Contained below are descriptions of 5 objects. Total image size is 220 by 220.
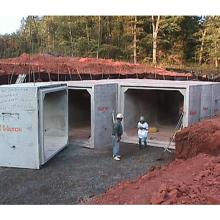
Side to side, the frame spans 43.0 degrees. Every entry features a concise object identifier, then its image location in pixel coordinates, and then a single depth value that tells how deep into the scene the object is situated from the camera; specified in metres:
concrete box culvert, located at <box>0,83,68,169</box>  8.24
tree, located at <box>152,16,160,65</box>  28.79
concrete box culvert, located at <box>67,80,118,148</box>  10.48
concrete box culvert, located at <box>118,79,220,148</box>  10.57
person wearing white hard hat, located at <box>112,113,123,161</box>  9.24
